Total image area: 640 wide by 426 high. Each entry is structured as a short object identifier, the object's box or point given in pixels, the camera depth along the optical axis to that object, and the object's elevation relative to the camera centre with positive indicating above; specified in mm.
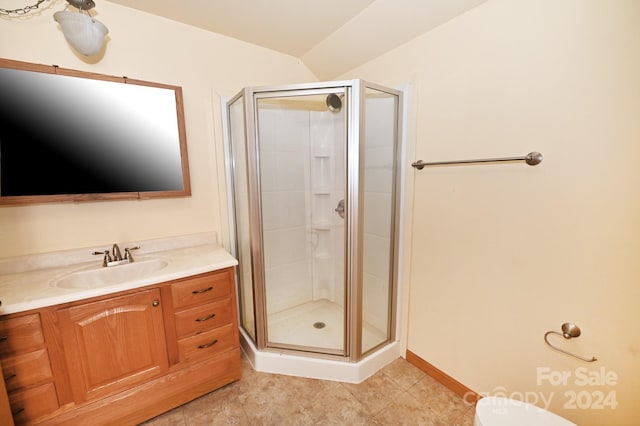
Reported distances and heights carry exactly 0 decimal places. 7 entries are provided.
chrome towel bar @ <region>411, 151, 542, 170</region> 1136 +52
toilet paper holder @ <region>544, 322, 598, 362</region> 1087 -679
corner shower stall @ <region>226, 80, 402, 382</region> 1575 -299
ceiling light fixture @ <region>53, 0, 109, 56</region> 1258 +735
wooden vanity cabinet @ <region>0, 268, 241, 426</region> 1093 -845
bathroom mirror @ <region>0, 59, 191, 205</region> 1313 +227
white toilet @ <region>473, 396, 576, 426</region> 942 -899
